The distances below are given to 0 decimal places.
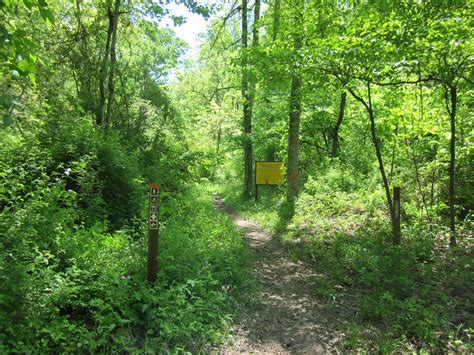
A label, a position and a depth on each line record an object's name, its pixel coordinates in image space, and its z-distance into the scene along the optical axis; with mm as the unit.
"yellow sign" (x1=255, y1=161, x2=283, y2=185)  14617
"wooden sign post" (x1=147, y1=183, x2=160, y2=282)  4312
